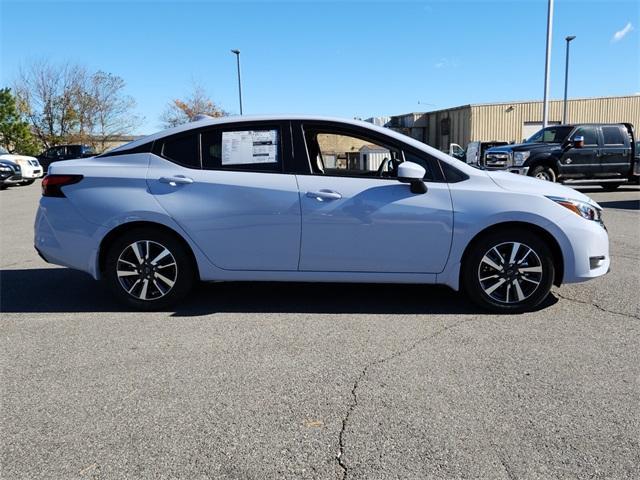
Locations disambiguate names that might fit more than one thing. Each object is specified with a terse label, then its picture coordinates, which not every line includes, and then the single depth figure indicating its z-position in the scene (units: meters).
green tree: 36.47
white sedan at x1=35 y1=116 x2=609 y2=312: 4.16
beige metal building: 42.78
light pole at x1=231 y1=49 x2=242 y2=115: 33.72
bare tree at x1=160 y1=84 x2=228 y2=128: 43.97
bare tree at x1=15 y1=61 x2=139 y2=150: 39.19
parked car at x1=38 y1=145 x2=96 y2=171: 29.91
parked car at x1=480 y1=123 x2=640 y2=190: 14.52
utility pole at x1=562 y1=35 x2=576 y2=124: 34.75
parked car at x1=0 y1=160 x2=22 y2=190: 19.28
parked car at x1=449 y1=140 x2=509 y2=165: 24.45
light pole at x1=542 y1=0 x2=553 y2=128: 23.05
